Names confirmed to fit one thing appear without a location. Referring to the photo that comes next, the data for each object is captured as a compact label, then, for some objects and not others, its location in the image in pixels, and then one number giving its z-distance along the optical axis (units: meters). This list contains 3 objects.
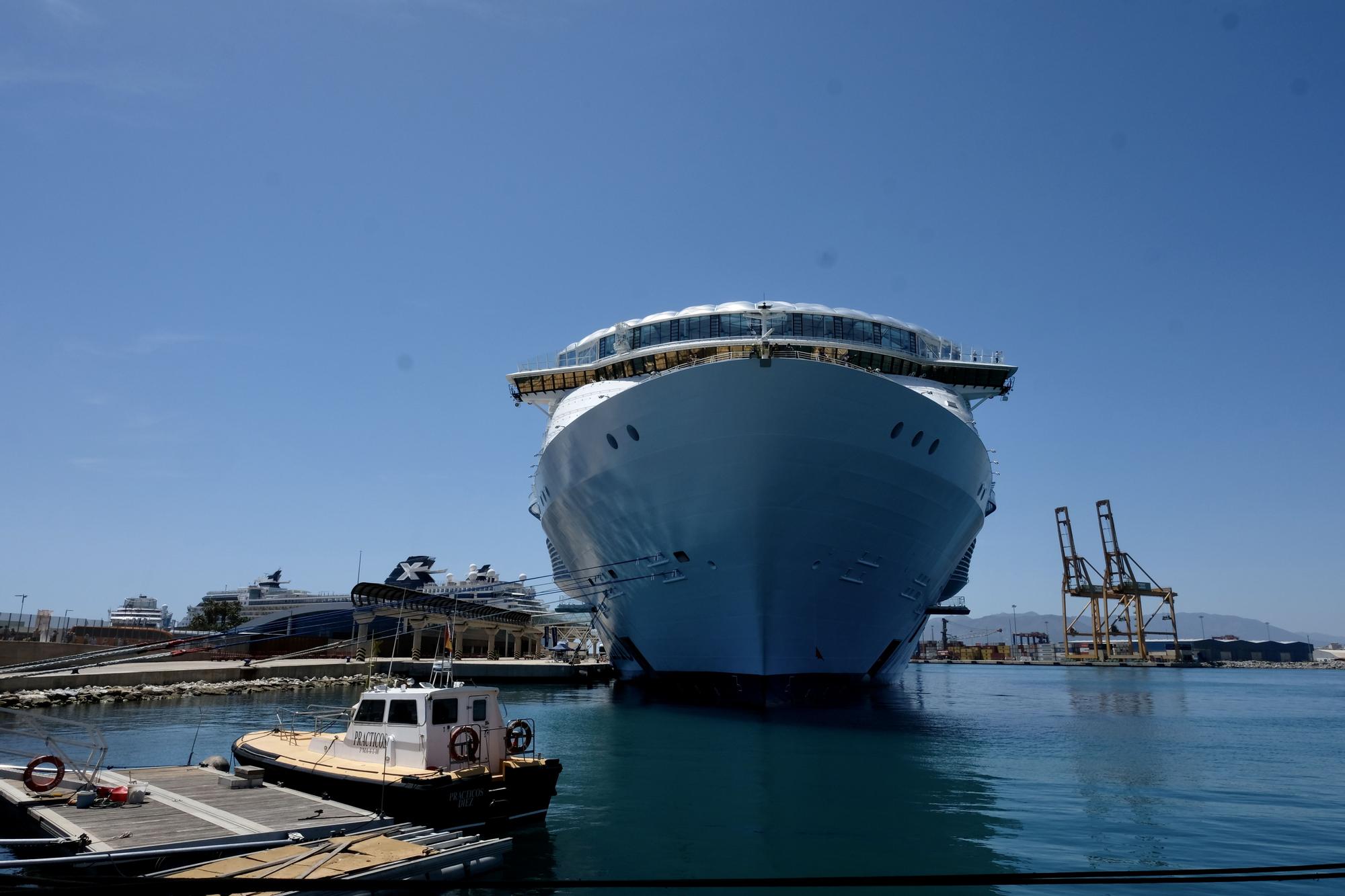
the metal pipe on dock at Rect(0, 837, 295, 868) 8.02
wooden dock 9.12
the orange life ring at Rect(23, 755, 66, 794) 11.01
